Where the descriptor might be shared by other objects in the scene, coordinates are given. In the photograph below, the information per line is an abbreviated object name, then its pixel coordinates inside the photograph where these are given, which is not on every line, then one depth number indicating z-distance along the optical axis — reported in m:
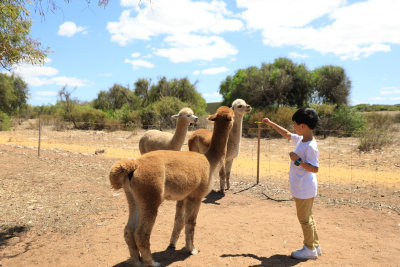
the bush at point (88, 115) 29.23
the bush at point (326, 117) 21.28
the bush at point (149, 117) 25.20
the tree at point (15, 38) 5.49
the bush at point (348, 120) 20.80
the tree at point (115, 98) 39.78
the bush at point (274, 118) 21.00
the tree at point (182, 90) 34.78
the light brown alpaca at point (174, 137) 7.95
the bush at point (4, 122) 26.22
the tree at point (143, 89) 37.97
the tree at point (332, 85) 24.98
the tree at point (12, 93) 31.39
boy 3.76
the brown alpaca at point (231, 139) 7.76
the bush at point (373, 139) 14.89
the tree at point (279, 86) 26.22
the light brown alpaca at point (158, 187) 3.46
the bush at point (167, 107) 24.85
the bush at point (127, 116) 26.73
